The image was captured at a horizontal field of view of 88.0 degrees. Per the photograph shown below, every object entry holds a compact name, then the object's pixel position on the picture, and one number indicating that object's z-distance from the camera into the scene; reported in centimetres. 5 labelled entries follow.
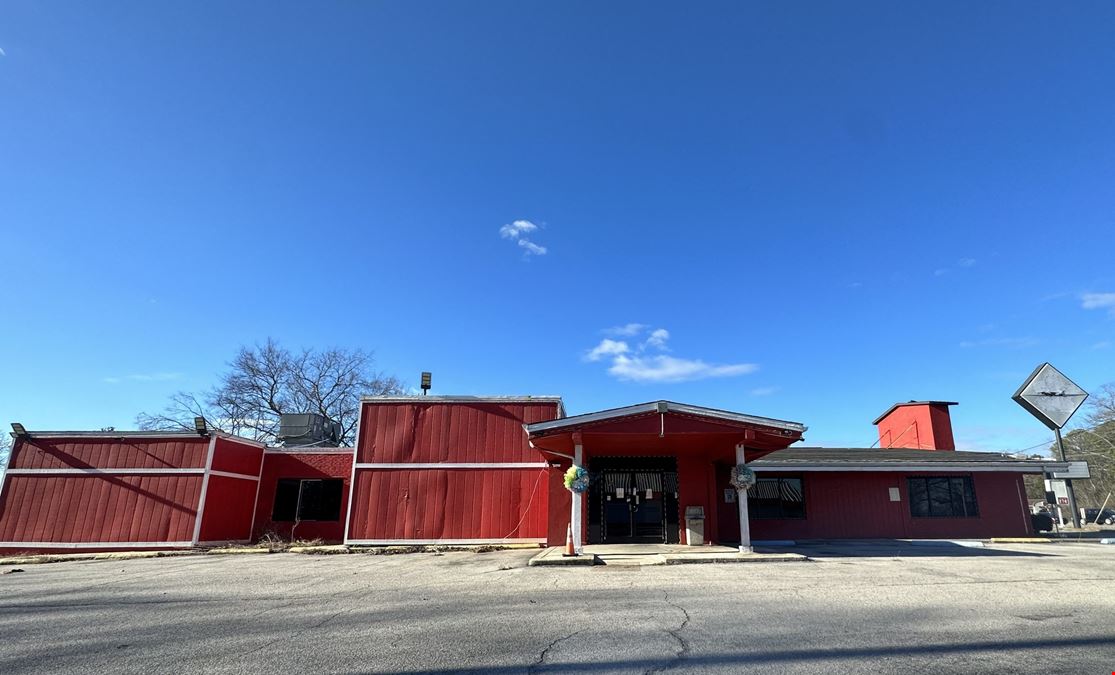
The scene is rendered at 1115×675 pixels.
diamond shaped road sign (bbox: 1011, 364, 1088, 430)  2291
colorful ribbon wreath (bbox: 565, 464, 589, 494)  1348
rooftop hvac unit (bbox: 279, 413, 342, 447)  2350
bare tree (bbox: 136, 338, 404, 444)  3938
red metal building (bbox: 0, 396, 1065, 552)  1806
